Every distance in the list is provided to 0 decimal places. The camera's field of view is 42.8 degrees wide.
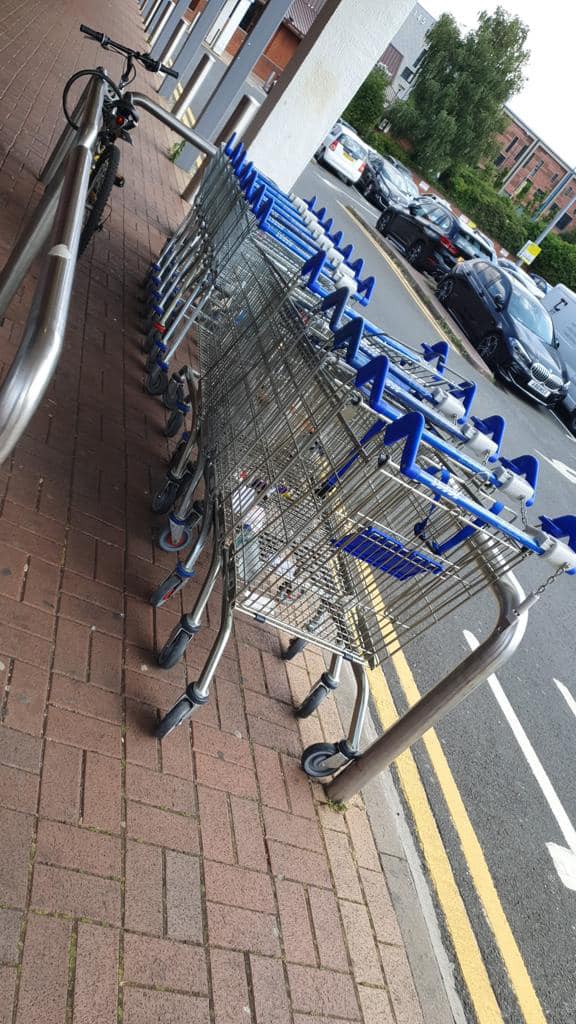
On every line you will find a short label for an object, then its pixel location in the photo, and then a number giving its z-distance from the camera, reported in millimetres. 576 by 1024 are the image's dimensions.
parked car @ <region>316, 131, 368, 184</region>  19125
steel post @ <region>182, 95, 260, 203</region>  8164
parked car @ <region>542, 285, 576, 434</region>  14703
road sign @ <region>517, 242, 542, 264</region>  25638
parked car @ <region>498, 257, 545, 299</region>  20375
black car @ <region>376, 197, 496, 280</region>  16281
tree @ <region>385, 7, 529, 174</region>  37844
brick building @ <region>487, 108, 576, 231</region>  65188
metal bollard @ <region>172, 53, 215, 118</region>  11766
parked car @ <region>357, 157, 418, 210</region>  18984
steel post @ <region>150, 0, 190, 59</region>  15367
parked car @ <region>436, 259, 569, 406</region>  13242
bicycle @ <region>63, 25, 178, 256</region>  5117
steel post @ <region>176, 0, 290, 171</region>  9317
